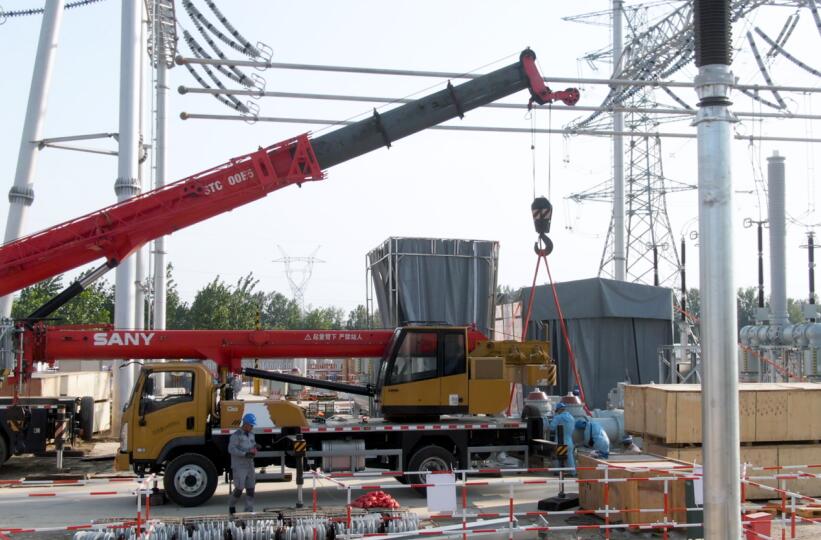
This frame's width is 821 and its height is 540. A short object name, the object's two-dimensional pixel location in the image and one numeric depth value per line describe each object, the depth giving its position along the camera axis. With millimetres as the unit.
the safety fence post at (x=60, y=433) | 18062
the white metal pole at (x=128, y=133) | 20188
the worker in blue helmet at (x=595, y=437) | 13973
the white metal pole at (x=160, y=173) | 23469
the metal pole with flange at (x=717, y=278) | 5496
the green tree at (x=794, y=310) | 105475
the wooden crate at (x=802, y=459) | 14219
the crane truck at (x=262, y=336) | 14508
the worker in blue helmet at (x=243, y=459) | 12898
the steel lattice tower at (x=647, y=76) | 23750
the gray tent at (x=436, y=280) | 21438
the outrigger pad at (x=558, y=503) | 12930
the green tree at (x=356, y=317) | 102262
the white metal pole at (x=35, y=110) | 20359
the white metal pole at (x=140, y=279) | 23031
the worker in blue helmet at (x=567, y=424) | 14398
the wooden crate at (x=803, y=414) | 14422
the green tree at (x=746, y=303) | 98000
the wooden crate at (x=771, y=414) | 14273
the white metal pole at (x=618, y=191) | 28969
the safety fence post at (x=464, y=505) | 10678
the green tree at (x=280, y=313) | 96825
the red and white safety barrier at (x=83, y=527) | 10287
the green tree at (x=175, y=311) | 63928
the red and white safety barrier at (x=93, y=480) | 13283
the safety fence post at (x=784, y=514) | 10628
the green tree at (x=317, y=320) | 91375
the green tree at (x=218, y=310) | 62194
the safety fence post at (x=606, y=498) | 11161
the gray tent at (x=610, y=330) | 23469
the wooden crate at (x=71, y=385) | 22406
